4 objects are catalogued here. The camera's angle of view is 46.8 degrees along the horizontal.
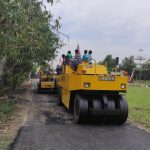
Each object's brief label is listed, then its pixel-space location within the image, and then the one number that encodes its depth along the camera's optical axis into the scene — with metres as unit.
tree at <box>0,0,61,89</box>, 4.70
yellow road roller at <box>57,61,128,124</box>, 5.97
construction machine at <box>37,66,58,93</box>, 13.04
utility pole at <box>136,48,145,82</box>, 39.42
